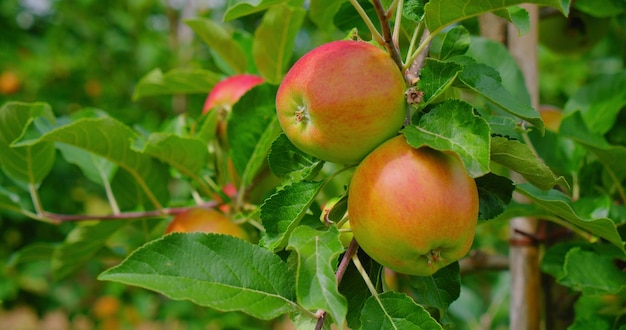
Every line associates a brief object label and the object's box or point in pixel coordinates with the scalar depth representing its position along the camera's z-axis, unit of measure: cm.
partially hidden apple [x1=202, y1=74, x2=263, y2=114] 103
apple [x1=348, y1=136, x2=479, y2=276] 77
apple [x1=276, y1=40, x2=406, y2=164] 78
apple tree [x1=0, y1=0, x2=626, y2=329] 77
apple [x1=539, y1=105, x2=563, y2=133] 115
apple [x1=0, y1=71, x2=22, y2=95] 323
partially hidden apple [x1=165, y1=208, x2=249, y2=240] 97
